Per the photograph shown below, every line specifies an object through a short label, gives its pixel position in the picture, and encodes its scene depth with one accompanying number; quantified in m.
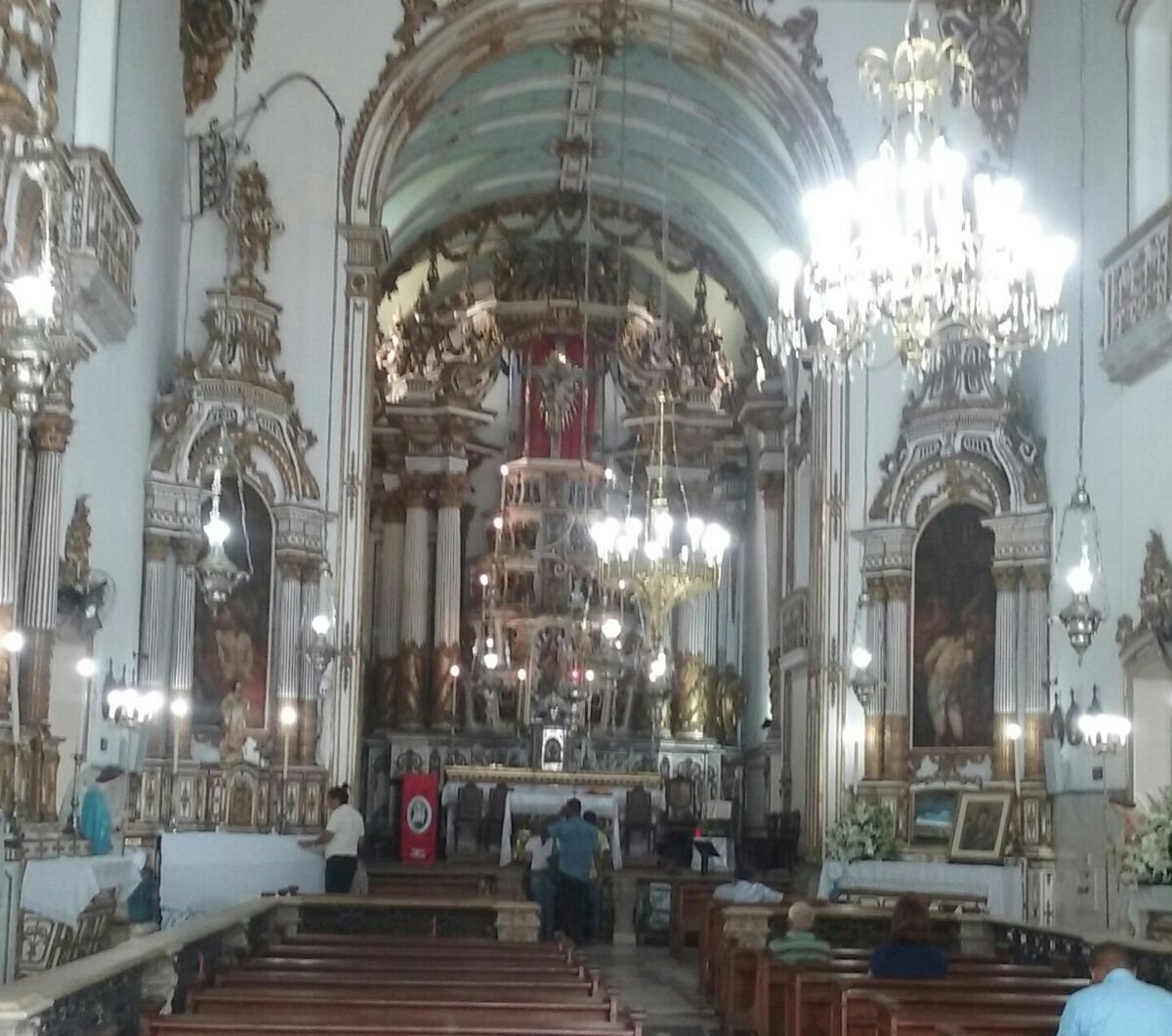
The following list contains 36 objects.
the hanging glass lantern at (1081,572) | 11.88
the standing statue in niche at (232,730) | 16.78
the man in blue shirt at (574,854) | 15.99
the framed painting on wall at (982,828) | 16.08
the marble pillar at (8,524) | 11.17
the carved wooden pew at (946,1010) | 6.82
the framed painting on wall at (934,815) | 16.64
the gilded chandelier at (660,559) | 14.83
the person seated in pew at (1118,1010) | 5.93
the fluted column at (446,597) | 24.47
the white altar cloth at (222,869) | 15.60
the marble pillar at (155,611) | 16.16
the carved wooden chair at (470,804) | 22.08
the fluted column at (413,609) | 24.44
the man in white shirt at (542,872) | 16.61
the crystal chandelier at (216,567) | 12.50
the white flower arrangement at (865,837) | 16.55
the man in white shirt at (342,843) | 14.48
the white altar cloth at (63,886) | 10.63
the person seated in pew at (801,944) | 9.92
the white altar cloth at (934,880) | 15.98
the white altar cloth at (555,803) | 20.77
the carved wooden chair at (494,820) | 22.27
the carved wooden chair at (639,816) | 21.91
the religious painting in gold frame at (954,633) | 17.12
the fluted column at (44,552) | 12.04
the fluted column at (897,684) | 17.23
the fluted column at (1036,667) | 16.34
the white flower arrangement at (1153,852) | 11.59
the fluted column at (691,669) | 25.14
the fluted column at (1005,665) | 16.64
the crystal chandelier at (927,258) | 9.28
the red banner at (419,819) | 20.69
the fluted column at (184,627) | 16.56
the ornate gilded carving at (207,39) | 17.88
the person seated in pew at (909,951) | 8.45
